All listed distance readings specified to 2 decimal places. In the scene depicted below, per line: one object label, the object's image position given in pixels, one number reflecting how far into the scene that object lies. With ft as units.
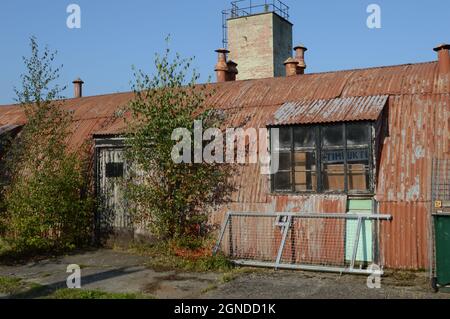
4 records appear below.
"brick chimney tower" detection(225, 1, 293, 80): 110.01
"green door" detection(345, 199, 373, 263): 32.78
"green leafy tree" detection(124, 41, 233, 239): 38.09
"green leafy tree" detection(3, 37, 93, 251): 40.63
